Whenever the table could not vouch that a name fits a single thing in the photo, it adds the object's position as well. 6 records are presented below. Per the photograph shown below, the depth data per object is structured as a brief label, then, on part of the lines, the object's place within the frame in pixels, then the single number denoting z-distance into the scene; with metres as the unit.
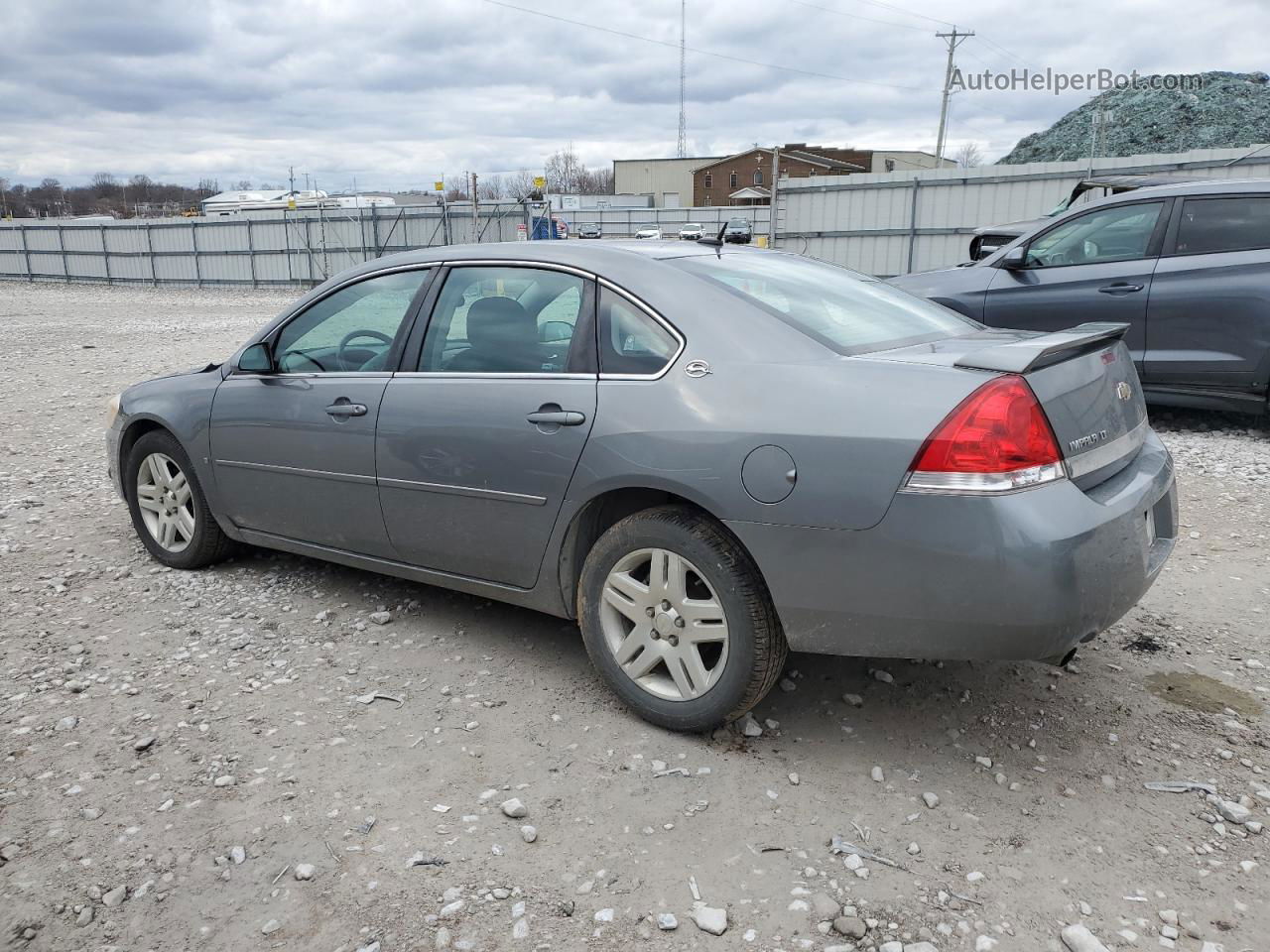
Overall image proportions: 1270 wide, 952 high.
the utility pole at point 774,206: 17.35
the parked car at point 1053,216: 9.05
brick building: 69.69
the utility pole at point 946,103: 44.90
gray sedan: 2.60
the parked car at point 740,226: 34.44
